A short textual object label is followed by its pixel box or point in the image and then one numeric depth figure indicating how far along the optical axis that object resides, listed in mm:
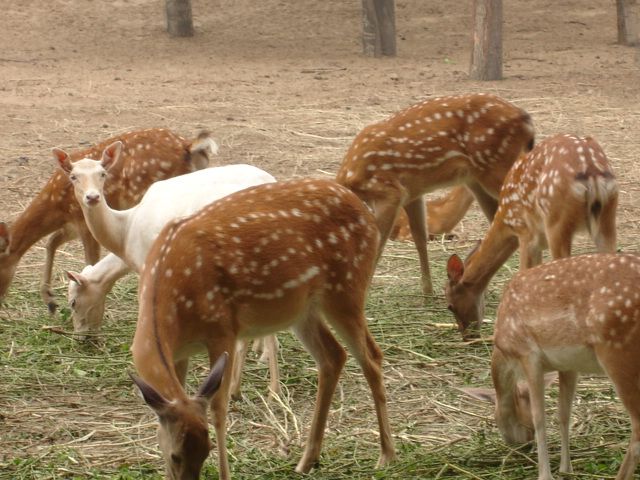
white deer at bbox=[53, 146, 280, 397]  13711
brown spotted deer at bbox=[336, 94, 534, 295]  16312
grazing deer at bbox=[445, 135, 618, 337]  13930
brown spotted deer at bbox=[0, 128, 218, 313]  16797
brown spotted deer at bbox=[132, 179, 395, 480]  10656
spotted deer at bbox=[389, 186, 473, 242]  19672
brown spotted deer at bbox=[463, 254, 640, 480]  9867
